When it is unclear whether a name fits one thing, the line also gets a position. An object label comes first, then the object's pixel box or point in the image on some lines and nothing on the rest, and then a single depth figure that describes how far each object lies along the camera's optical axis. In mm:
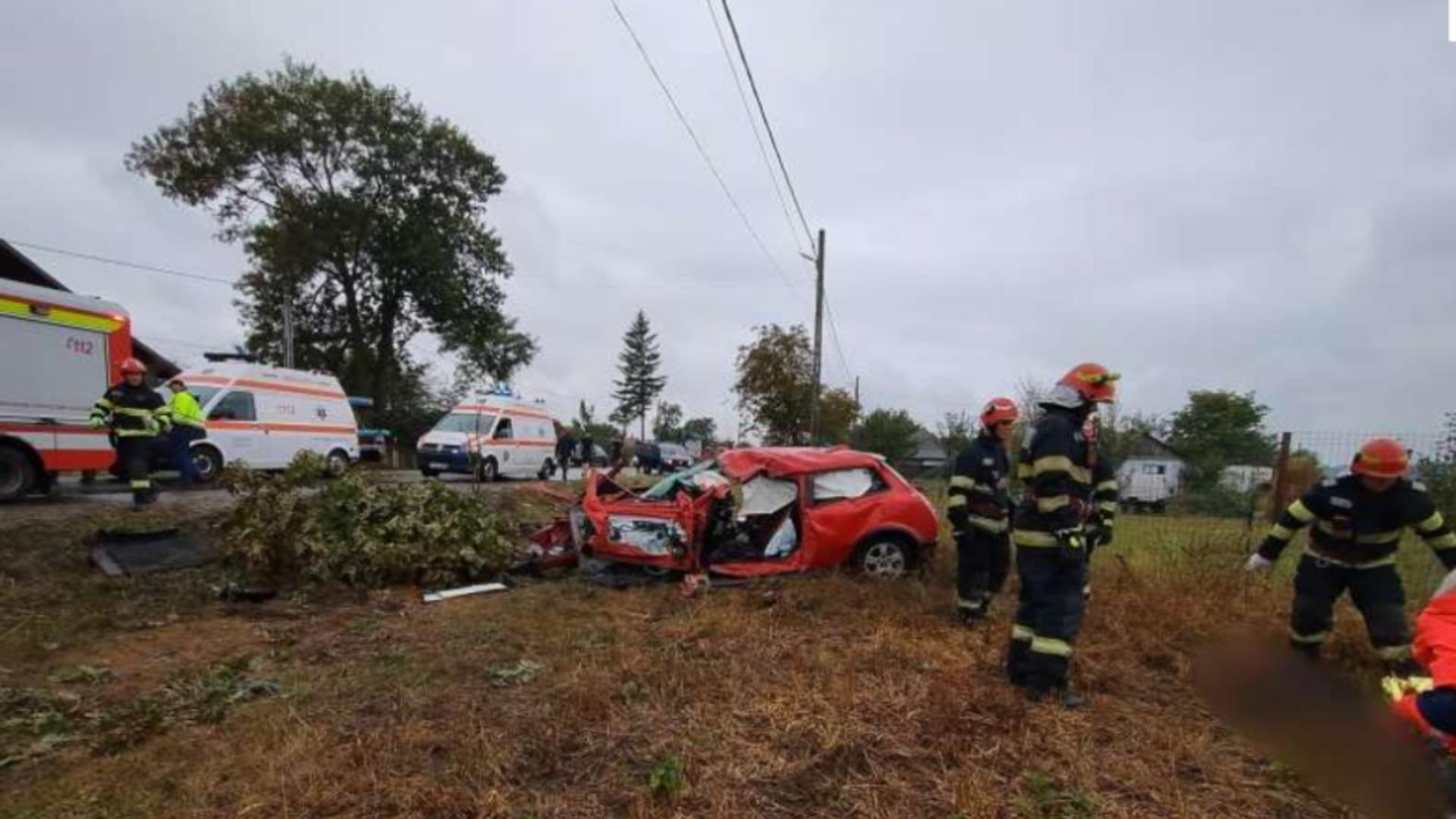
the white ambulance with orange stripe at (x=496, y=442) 17281
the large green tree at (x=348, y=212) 28547
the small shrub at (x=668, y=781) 3016
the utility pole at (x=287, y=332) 28828
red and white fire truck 8836
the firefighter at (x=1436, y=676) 2752
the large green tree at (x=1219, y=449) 13016
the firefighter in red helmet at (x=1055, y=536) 4129
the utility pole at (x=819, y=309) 17516
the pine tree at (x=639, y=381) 87000
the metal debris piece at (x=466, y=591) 6469
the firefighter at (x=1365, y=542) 4316
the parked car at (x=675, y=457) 37156
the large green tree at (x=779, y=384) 21594
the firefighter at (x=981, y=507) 5703
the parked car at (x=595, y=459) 27781
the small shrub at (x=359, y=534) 6703
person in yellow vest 10047
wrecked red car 6793
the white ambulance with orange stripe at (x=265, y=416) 13383
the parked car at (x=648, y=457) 35062
